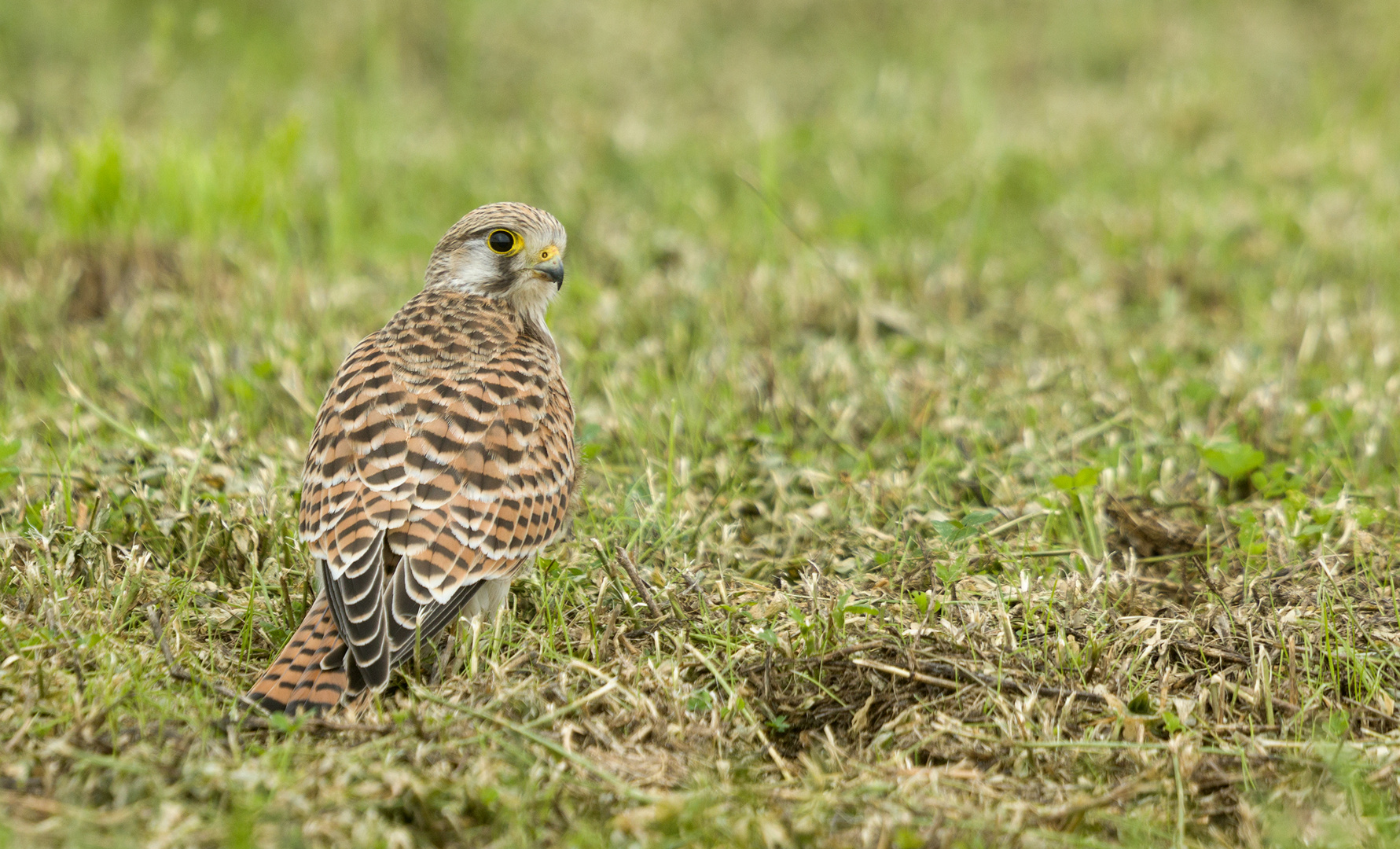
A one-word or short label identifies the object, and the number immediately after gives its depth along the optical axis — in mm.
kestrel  6273
